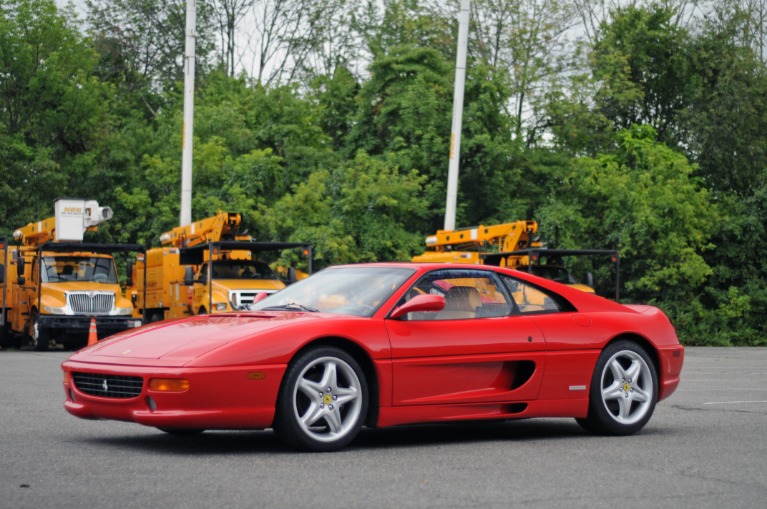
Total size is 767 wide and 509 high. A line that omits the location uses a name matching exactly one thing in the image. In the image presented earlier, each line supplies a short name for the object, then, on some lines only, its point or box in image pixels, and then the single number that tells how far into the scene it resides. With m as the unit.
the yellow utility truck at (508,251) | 26.92
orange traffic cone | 20.24
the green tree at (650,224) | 36.34
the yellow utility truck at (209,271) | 26.11
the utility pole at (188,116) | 32.31
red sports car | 7.54
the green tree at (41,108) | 40.19
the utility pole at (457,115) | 30.91
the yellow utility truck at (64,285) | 26.09
